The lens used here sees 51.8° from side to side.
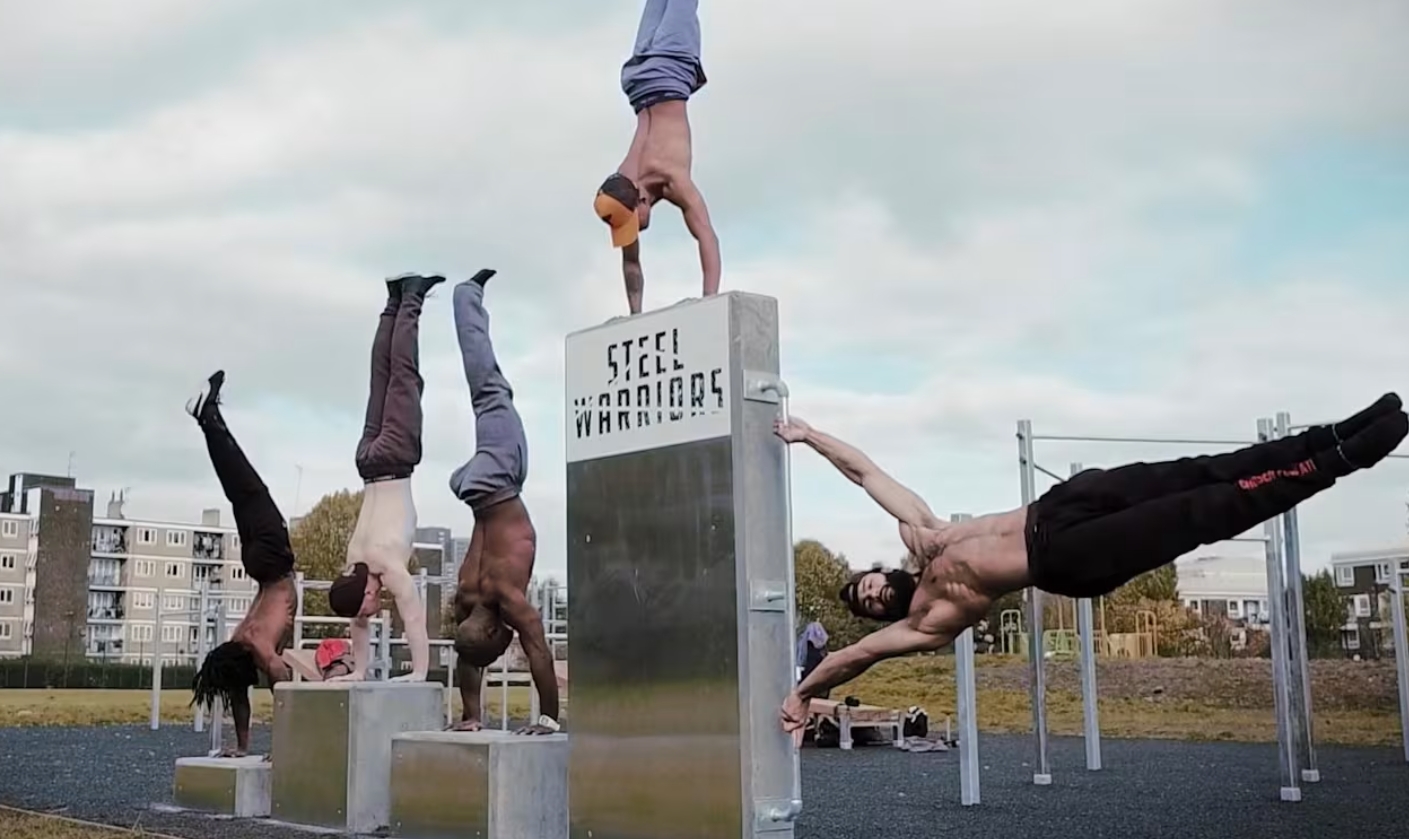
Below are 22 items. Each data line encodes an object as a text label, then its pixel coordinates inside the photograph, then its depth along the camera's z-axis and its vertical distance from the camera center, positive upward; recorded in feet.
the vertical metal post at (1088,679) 36.40 -0.84
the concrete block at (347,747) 25.53 -1.61
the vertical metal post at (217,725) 31.86 -1.51
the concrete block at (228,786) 28.35 -2.52
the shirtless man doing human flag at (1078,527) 14.94 +1.30
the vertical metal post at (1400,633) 38.65 +0.26
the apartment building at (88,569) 233.96 +16.17
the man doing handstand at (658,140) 19.63 +6.91
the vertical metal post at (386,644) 51.00 +0.42
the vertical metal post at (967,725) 29.22 -1.53
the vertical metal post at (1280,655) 28.86 -0.21
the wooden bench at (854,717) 53.31 -2.50
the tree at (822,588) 92.84 +5.40
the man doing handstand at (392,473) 27.22 +3.42
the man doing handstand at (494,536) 23.85 +1.94
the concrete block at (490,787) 21.53 -2.01
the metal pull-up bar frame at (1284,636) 28.94 +0.18
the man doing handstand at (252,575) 29.78 +1.64
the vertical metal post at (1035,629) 31.01 +0.40
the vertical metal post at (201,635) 53.30 +0.91
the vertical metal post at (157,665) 61.38 -0.28
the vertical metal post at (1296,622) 29.30 +0.45
